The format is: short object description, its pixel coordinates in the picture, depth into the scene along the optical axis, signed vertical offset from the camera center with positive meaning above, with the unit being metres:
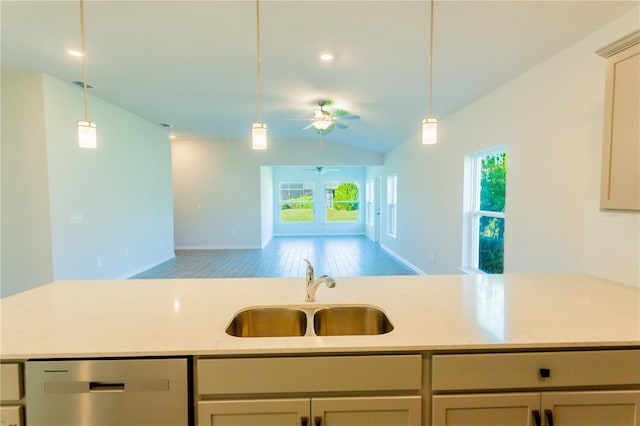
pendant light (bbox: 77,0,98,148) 1.69 +0.36
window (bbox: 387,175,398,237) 7.44 -0.22
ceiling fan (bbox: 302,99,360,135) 3.96 +1.09
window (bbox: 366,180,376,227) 9.59 -0.21
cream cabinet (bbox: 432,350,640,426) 1.11 -0.72
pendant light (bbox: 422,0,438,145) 1.83 +0.41
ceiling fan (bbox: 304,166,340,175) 10.45 +0.94
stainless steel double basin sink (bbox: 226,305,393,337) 1.51 -0.62
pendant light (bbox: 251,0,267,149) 1.83 +0.37
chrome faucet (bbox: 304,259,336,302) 1.54 -0.44
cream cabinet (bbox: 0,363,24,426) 1.05 -0.69
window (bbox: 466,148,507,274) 3.32 -0.16
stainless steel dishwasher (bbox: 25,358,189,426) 1.06 -0.69
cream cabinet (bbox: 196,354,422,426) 1.09 -0.70
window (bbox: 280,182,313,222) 10.91 -0.23
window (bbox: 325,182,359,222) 10.91 -0.19
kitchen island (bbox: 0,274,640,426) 1.08 -0.53
